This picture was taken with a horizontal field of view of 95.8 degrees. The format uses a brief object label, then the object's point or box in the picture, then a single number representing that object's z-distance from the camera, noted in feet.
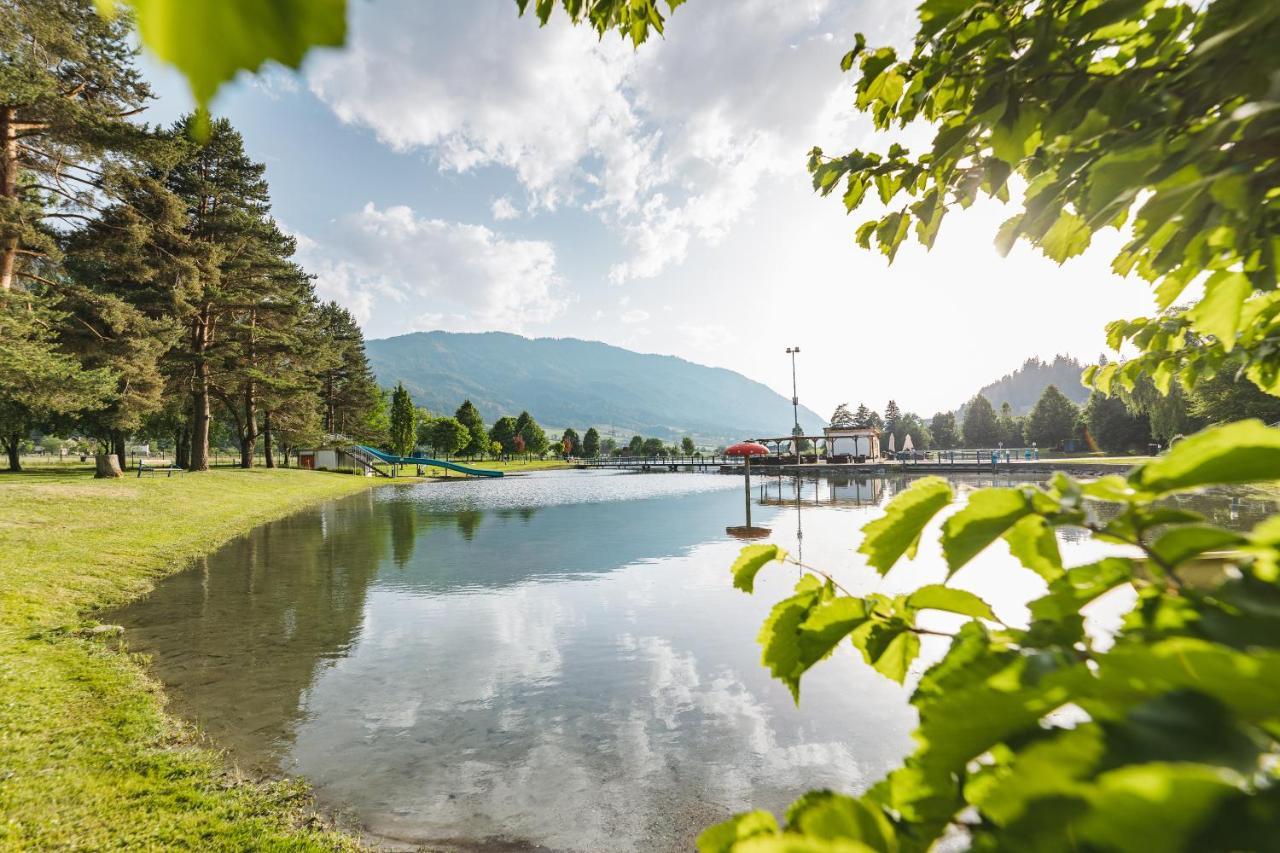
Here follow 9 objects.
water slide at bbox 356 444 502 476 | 192.13
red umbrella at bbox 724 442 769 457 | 80.18
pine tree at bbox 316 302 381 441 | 189.26
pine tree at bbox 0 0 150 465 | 49.73
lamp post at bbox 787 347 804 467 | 169.73
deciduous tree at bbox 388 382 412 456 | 224.12
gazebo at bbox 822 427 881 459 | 204.54
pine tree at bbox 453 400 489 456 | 290.97
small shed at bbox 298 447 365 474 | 179.17
